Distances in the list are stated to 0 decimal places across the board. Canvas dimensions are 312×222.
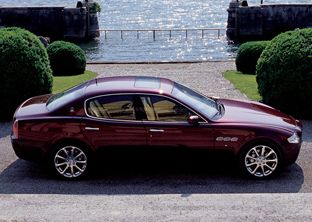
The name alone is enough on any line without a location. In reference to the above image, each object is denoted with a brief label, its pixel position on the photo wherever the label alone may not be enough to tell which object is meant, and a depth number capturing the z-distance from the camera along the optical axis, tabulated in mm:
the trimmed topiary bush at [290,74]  11344
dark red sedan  7266
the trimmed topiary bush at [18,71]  11648
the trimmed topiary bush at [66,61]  19109
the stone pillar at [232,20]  48531
